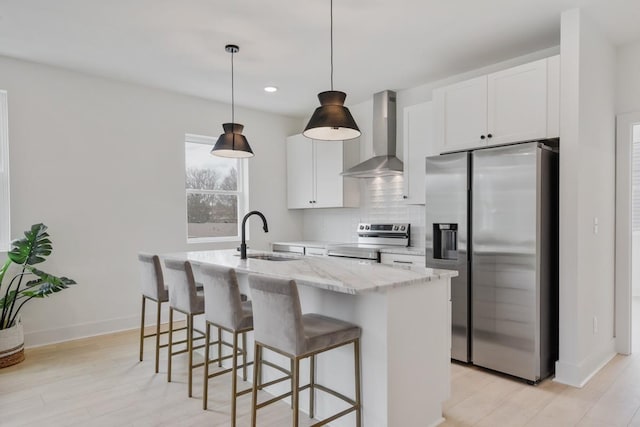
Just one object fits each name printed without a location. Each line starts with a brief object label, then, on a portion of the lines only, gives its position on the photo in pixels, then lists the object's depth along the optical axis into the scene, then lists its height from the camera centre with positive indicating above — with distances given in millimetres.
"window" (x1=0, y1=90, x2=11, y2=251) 3775 +324
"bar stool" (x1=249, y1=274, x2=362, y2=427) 1946 -599
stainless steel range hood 4730 +928
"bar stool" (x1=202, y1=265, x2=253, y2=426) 2344 -553
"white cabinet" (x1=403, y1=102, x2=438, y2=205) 4156 +707
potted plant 3379 -643
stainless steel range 4422 -334
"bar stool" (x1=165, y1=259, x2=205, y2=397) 2820 -560
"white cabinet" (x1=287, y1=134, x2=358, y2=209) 5199 +496
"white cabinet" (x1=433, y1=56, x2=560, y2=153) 3053 +863
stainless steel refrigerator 2930 -313
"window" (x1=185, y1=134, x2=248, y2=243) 5074 +269
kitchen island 2080 -666
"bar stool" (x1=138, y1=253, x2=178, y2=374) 3195 -546
